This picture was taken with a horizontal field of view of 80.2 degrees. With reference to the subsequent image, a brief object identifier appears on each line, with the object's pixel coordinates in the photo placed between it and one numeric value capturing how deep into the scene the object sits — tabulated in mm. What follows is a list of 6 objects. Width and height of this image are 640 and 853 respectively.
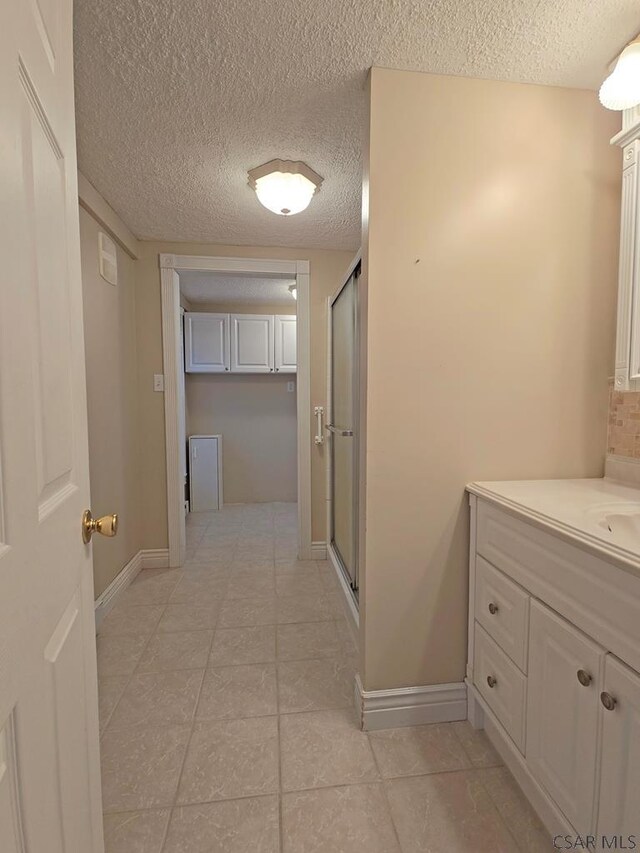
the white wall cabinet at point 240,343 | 3779
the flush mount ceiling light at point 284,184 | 1675
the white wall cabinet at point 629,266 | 1178
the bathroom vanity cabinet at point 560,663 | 758
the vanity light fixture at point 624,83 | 1065
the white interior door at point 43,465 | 468
